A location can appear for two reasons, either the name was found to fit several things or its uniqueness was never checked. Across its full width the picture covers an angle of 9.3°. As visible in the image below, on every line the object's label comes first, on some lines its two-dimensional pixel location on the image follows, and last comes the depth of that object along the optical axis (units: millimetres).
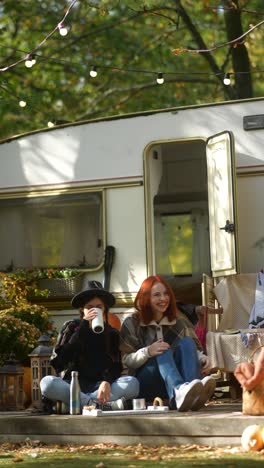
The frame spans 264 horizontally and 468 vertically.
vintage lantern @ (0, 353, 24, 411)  13577
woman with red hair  11924
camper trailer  16182
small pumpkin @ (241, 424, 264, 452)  10152
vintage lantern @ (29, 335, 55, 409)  13181
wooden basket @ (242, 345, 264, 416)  11154
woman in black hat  12252
